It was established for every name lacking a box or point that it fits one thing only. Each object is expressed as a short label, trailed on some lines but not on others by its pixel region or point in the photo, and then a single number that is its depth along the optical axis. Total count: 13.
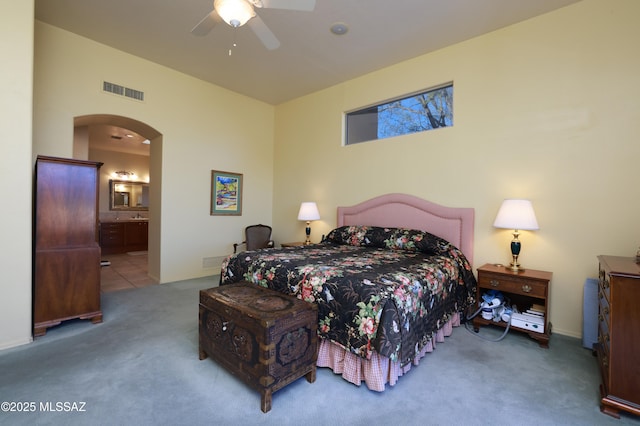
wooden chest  1.74
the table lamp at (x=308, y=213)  4.82
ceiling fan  2.08
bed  1.89
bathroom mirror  8.05
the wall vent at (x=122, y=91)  3.90
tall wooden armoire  2.71
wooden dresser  1.68
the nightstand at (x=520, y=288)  2.59
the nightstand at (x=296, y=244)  4.78
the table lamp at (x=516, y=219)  2.75
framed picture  5.07
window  3.79
